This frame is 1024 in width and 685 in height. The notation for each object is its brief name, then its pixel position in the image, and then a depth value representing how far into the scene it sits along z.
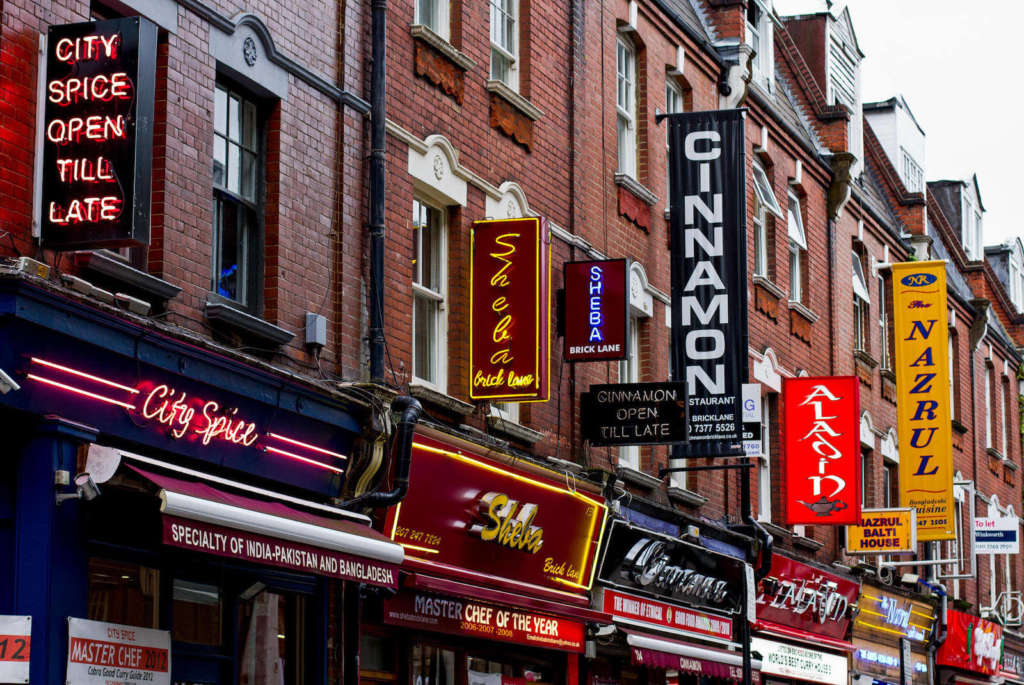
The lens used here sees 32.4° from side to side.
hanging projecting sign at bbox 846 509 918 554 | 28.31
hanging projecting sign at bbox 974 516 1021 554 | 36.09
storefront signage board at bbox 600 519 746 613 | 19.72
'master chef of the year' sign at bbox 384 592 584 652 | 15.38
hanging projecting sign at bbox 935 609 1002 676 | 34.50
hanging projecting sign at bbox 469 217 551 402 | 16.45
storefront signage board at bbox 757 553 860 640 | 25.34
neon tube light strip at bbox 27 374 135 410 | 10.70
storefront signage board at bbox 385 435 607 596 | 15.36
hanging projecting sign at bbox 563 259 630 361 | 18.42
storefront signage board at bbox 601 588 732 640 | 19.75
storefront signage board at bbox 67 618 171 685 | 10.98
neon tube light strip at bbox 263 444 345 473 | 13.38
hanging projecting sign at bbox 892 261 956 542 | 31.33
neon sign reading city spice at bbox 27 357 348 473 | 10.94
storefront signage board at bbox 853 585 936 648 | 30.03
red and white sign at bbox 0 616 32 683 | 10.45
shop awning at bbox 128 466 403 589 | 11.09
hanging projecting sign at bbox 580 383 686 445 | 19.03
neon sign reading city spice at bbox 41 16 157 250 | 10.78
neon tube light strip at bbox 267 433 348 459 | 13.42
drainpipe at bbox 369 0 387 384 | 15.04
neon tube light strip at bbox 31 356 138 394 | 10.71
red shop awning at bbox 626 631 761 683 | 19.58
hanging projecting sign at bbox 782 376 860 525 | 25.61
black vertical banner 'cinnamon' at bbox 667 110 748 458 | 21.42
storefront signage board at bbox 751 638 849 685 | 25.00
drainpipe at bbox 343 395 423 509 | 14.30
